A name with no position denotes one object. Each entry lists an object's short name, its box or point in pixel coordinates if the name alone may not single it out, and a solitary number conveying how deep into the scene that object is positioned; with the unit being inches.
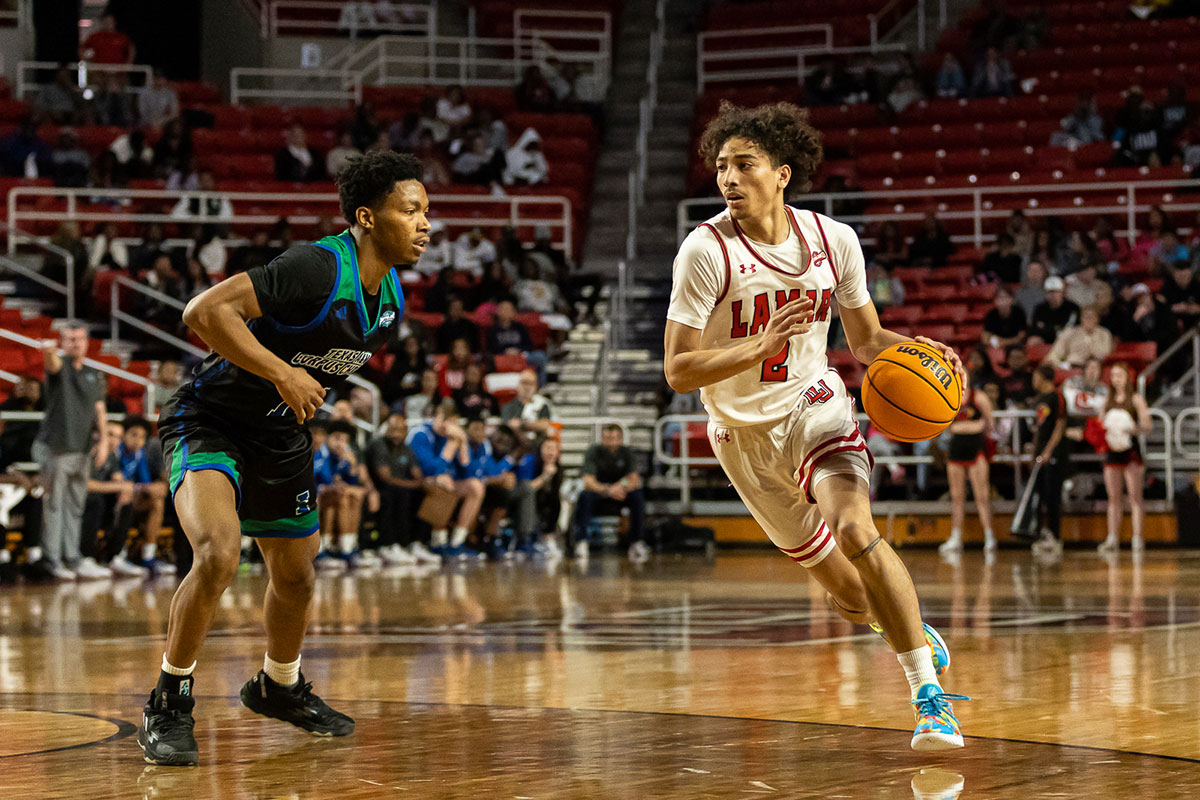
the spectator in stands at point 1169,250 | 672.4
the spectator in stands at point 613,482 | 605.0
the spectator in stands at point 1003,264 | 695.1
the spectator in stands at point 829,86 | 850.1
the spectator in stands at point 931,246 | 722.8
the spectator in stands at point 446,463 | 587.5
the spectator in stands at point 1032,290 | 667.4
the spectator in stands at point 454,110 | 840.9
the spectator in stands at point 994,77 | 821.2
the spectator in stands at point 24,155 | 769.6
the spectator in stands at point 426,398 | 615.5
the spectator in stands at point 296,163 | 797.2
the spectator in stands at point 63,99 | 816.3
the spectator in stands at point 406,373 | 634.8
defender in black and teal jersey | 181.6
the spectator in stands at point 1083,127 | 780.6
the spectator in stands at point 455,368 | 641.0
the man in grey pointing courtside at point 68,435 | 490.9
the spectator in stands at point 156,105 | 836.6
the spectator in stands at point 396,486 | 578.9
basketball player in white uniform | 188.4
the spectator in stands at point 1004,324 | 656.4
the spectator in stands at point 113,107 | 824.3
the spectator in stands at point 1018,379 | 625.3
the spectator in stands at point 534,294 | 724.7
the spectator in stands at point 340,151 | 793.6
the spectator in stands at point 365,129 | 800.3
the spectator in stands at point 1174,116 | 756.0
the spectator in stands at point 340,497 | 556.7
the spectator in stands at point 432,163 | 802.8
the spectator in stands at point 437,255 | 738.8
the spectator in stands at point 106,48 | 878.4
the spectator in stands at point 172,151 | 779.4
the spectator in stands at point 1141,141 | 754.8
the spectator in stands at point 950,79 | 834.8
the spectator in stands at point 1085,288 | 655.8
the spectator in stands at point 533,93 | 878.4
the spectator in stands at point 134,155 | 782.5
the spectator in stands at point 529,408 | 615.2
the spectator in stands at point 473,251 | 742.5
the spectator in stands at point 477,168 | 815.1
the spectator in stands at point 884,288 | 687.1
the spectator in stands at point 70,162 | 756.0
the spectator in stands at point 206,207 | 729.3
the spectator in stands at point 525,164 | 823.1
